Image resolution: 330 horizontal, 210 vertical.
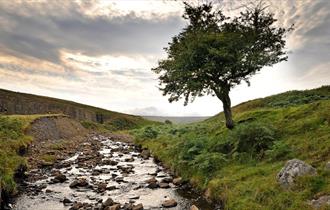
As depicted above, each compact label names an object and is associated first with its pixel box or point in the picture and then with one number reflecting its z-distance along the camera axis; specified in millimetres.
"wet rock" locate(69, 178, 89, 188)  25312
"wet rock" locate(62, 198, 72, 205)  20789
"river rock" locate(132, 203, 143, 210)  19220
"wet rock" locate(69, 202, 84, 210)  19527
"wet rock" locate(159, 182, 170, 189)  24938
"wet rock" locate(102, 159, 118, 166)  37131
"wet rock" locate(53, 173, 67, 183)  26920
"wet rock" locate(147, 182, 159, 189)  25156
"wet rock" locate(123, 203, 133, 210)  19469
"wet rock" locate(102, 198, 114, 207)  20033
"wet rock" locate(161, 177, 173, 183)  26531
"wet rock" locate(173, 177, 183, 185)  25797
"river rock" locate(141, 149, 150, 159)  43247
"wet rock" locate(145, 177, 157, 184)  25956
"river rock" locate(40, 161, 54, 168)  33431
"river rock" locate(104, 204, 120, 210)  18867
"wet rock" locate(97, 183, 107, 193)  24131
